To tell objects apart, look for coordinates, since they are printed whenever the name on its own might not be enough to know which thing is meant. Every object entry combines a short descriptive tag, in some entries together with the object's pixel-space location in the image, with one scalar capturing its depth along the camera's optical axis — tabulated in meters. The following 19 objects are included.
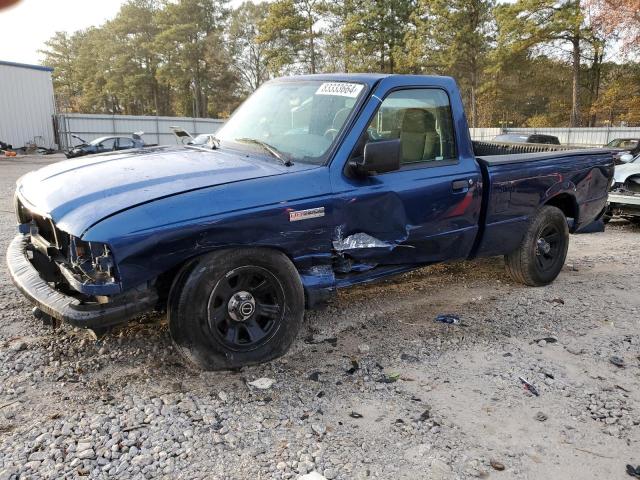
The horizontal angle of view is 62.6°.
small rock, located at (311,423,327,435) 2.82
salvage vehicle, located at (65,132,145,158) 19.95
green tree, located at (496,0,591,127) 28.47
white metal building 28.75
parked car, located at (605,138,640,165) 14.12
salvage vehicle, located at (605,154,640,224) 8.66
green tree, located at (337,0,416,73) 35.97
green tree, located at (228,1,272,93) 49.81
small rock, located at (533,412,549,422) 3.03
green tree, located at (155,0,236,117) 47.34
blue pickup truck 2.95
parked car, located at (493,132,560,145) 16.12
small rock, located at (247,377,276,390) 3.24
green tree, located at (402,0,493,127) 32.28
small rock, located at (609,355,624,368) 3.75
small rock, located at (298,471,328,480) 2.45
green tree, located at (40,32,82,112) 66.88
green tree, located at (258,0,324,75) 37.28
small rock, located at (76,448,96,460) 2.52
